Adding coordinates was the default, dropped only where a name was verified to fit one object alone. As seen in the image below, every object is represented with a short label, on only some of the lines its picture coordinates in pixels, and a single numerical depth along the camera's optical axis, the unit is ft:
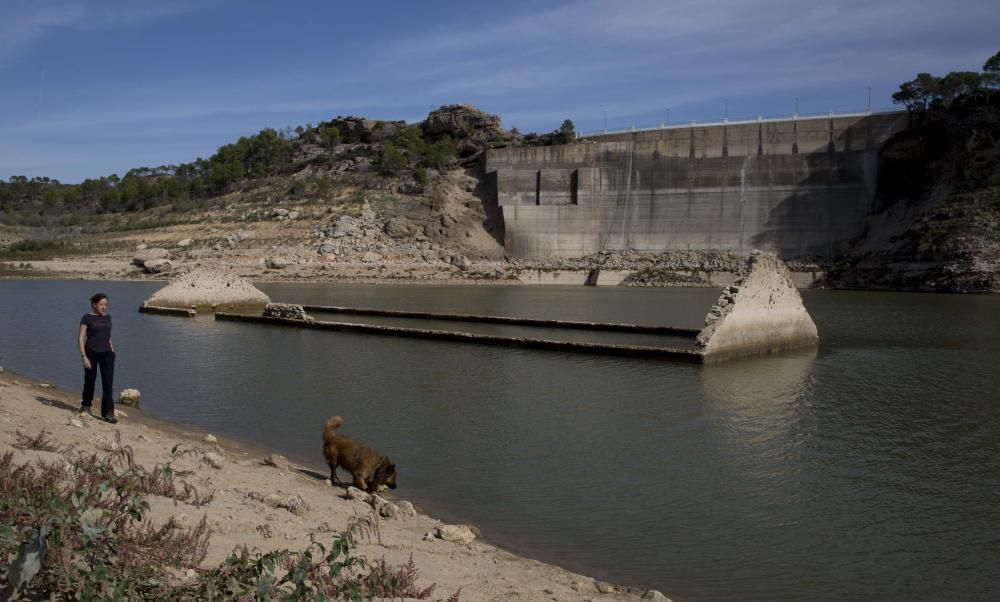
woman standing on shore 33.78
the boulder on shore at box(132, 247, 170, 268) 213.25
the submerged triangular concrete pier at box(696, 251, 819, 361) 63.00
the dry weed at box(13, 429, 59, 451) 23.55
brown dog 27.48
